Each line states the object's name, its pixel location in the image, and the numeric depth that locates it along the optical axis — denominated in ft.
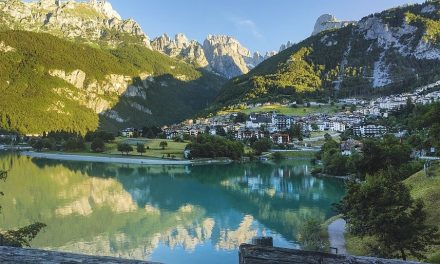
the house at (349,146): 270.26
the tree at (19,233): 51.68
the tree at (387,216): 56.95
